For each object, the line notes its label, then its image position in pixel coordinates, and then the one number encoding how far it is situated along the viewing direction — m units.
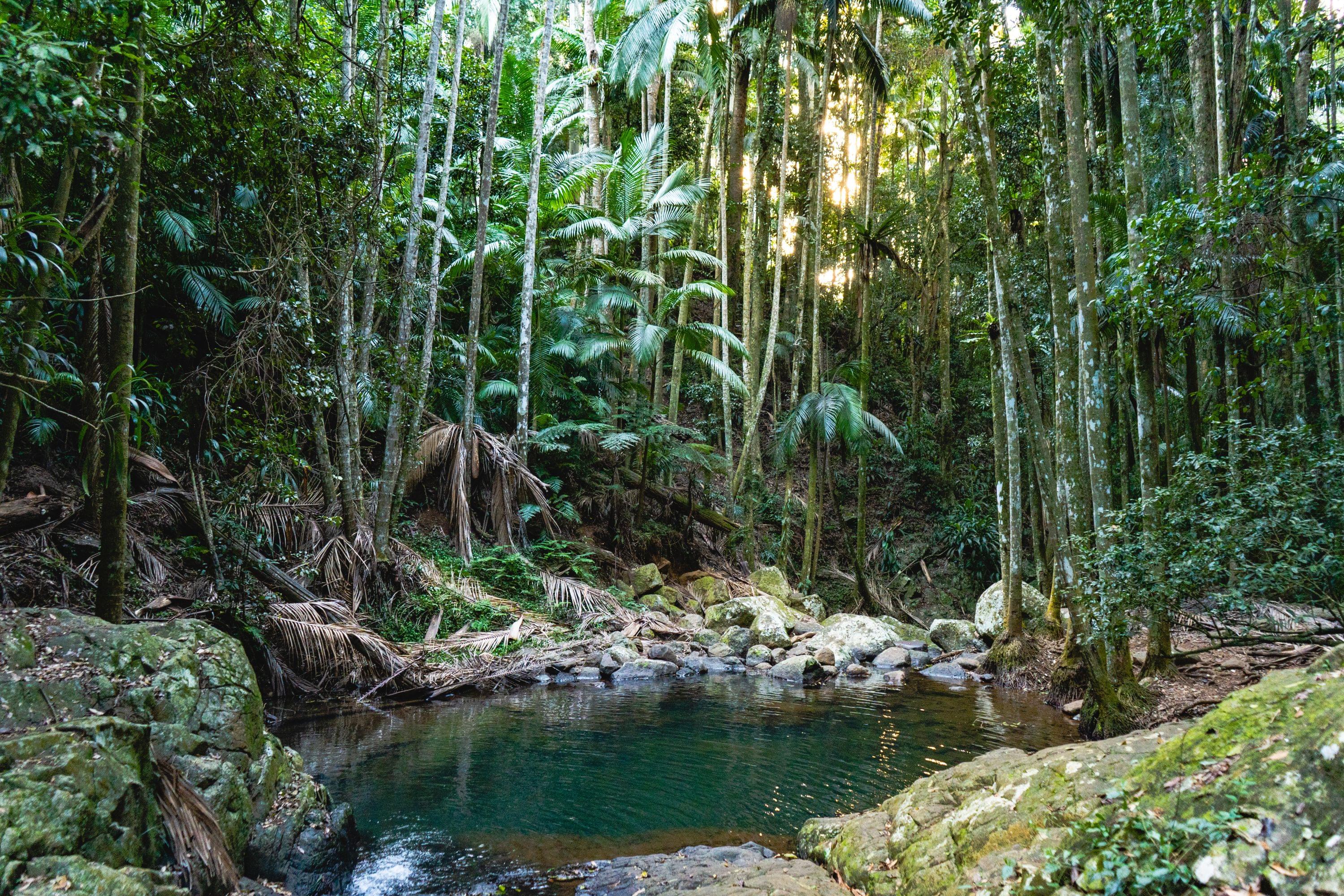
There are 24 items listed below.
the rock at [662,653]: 11.88
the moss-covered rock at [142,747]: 2.99
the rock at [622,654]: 11.33
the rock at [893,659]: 12.80
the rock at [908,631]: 14.38
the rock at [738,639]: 12.72
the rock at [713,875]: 3.83
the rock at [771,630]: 13.05
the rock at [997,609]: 12.57
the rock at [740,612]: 13.82
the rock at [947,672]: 11.78
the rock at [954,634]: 13.83
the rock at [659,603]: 14.10
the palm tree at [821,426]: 15.35
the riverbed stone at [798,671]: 11.61
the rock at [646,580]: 14.55
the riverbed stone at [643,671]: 11.12
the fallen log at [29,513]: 6.74
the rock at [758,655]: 12.33
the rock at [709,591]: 14.98
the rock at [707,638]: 12.90
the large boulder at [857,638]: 13.03
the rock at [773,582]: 15.49
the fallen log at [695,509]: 16.08
